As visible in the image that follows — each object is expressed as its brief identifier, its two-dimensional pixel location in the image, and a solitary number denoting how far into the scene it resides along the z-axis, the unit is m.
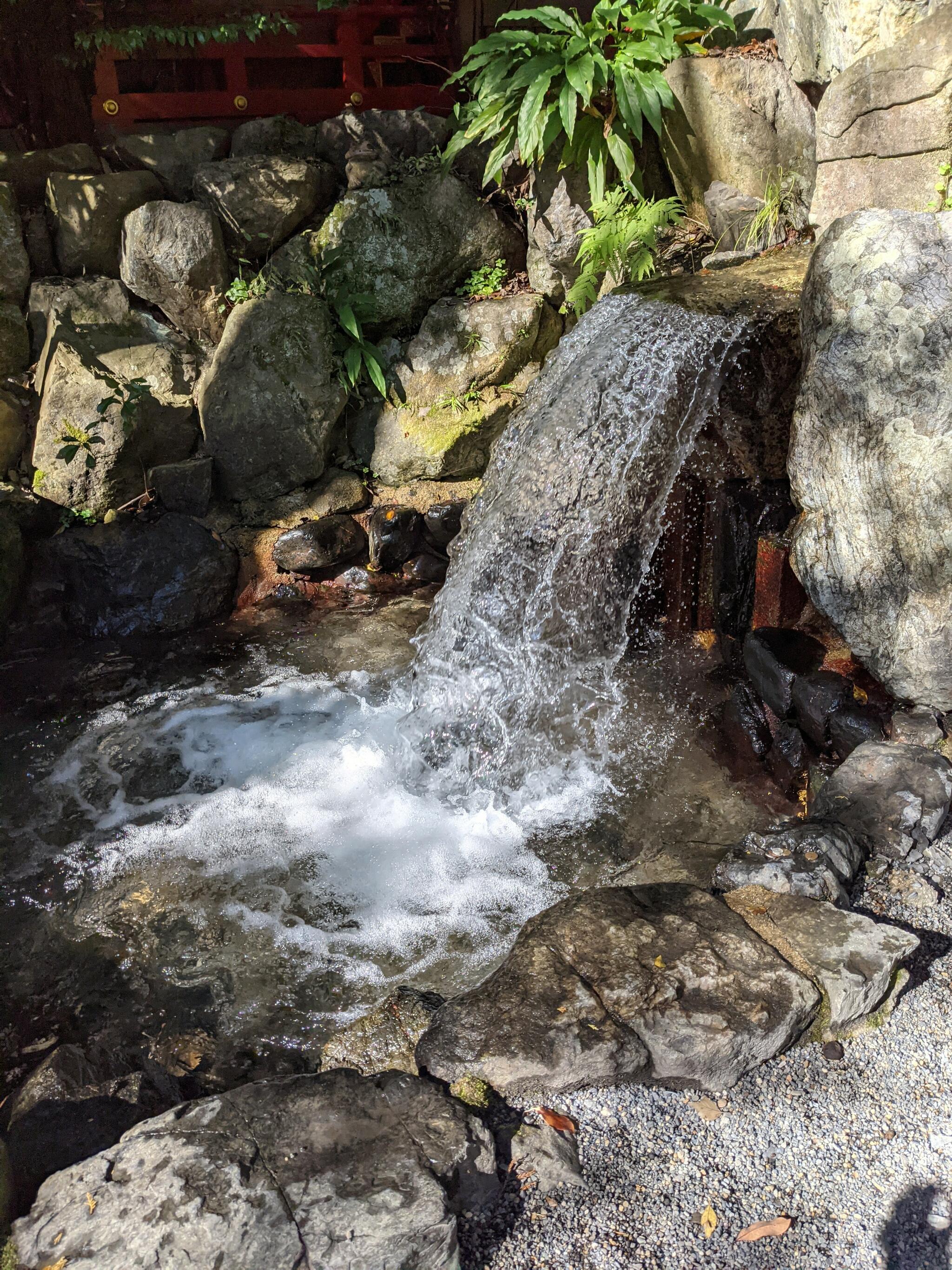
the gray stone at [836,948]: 2.67
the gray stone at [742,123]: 5.61
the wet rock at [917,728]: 3.82
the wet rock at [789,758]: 4.39
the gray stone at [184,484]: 6.93
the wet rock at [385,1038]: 2.77
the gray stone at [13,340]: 7.45
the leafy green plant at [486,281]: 7.40
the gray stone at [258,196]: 7.45
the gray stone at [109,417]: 6.95
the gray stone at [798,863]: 3.16
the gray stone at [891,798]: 3.42
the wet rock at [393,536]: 6.89
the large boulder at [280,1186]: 2.01
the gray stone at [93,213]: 7.45
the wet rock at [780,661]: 4.57
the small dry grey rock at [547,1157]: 2.28
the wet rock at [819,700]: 4.29
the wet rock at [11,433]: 7.19
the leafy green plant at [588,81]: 5.82
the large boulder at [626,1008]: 2.52
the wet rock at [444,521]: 6.88
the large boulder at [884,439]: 3.77
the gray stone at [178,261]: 7.33
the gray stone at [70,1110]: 2.41
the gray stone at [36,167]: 7.57
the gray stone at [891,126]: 4.17
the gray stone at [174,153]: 7.62
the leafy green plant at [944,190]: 4.22
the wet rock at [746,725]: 4.62
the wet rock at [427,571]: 6.91
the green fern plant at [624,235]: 5.88
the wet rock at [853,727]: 4.10
